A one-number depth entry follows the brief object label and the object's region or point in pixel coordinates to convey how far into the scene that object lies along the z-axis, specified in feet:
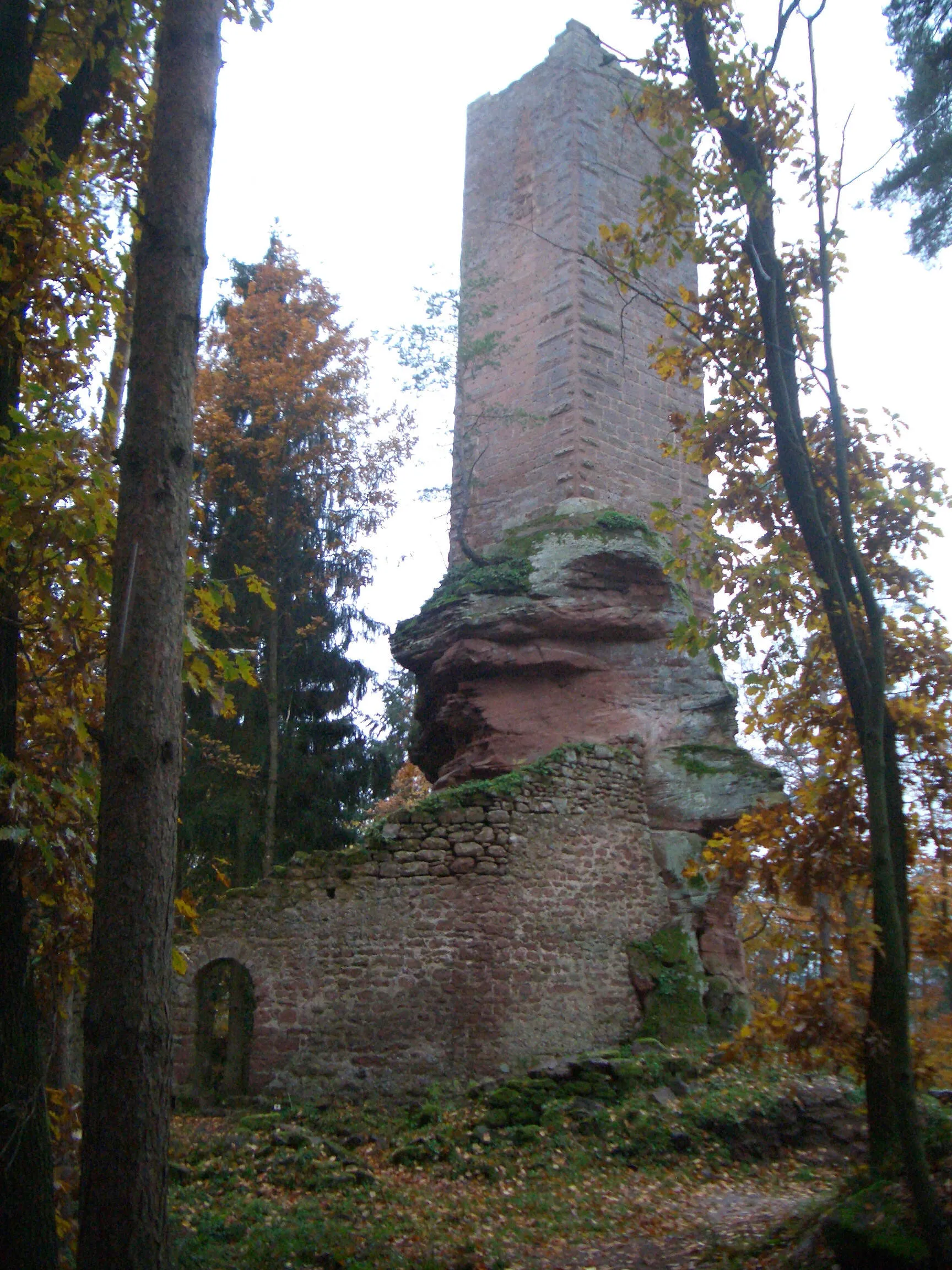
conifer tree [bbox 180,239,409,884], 55.31
